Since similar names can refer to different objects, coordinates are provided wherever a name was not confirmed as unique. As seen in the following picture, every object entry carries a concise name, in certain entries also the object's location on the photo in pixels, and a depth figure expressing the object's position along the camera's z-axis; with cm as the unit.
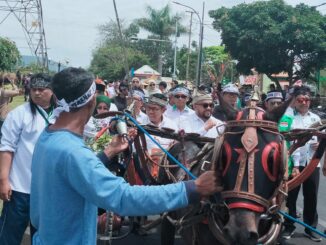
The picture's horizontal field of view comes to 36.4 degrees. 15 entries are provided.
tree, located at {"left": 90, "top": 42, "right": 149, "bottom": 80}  6300
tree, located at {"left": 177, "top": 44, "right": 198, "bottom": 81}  6638
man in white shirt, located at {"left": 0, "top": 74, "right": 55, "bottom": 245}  429
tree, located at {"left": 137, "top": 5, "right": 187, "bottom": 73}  5869
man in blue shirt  234
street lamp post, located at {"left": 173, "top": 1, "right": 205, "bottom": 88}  3061
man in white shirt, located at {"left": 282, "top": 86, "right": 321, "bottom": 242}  672
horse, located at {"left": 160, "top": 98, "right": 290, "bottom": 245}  315
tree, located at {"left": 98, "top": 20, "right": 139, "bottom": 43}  6472
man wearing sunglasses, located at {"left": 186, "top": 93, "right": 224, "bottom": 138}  634
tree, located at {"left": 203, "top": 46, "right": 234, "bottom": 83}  5906
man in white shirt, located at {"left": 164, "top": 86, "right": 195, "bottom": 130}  802
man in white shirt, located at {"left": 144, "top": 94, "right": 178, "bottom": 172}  650
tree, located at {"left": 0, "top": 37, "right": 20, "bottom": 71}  3888
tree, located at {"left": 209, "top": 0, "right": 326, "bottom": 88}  2538
